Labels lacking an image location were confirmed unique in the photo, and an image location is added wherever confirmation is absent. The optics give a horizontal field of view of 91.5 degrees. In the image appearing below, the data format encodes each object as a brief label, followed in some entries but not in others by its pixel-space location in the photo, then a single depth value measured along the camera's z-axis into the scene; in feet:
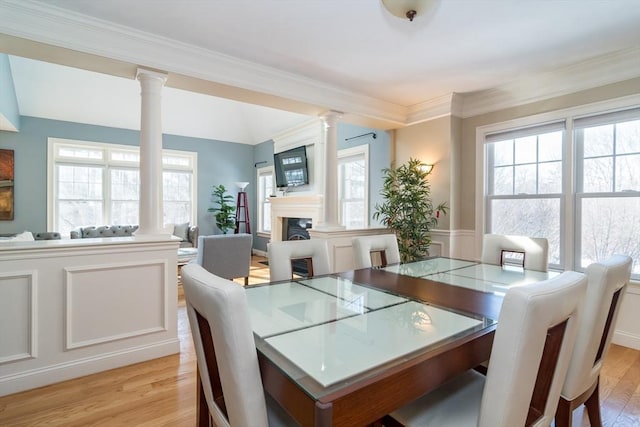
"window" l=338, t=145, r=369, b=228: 16.01
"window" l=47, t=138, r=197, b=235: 18.88
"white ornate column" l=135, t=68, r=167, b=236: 8.27
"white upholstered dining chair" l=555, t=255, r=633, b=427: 3.95
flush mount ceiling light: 4.80
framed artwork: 16.99
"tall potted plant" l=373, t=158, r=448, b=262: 12.32
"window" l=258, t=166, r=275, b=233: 24.52
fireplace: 18.11
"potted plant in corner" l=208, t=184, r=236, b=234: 23.56
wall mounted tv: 19.69
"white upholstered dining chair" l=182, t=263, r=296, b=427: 2.93
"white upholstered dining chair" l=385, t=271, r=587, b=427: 2.78
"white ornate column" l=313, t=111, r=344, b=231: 12.25
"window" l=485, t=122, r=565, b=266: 10.50
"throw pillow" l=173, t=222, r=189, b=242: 21.13
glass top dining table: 2.75
